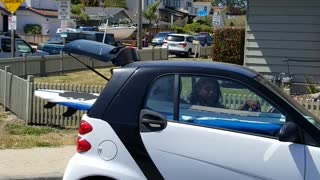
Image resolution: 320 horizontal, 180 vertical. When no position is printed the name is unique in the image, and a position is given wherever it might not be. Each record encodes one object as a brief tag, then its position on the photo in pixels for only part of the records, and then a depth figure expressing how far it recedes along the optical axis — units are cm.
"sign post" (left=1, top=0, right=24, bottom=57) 1558
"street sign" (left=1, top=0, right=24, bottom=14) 1557
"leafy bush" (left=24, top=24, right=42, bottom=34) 5625
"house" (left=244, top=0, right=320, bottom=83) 1466
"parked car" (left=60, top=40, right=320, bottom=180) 428
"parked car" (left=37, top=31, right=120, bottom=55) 2762
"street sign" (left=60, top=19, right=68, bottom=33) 2612
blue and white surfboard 607
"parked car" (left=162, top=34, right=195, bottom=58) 3741
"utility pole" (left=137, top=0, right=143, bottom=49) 2746
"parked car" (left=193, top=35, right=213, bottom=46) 4244
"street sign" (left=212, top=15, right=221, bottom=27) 3074
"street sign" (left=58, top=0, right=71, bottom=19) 2467
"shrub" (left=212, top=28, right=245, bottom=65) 2189
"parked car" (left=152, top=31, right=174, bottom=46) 4484
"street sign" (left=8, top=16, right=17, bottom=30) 1647
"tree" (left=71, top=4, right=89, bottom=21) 6644
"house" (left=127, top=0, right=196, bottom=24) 8719
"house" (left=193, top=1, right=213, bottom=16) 11896
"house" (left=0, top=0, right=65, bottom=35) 5591
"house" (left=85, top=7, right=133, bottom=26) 6862
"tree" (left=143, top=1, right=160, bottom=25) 7750
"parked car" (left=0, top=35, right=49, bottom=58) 2127
